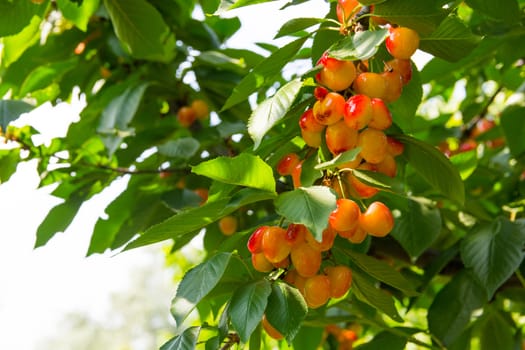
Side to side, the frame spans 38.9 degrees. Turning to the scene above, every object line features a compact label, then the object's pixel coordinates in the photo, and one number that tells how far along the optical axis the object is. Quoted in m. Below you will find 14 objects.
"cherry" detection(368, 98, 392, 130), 0.84
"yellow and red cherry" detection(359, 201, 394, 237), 0.82
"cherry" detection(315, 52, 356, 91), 0.85
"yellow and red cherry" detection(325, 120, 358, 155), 0.84
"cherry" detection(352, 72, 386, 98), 0.86
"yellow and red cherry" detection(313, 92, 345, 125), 0.83
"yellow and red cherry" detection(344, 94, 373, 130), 0.82
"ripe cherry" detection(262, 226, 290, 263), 0.80
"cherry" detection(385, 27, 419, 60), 0.87
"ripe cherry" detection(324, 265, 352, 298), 0.83
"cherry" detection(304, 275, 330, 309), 0.81
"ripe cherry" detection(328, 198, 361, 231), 0.78
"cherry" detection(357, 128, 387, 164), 0.85
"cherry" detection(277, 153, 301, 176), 0.92
